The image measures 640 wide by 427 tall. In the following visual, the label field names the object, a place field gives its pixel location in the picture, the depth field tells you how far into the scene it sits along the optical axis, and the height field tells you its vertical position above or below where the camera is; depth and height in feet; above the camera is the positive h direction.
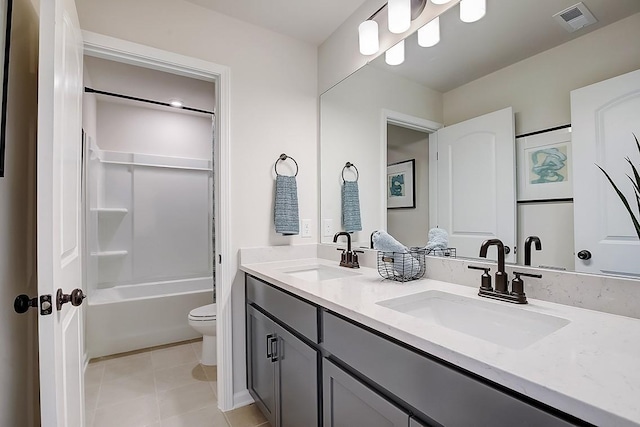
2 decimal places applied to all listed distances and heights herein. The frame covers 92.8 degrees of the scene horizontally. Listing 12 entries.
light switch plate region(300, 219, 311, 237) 6.93 -0.28
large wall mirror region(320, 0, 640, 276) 3.17 +1.54
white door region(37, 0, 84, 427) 2.90 +0.14
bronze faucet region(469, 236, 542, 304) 3.27 -0.80
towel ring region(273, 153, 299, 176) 6.56 +1.23
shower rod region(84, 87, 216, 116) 7.58 +3.17
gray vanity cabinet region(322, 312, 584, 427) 1.85 -1.26
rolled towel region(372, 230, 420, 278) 4.36 -0.62
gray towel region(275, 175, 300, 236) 6.41 +0.19
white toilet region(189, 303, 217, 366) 7.49 -2.75
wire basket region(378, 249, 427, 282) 4.37 -0.74
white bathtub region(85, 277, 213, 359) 7.97 -2.79
